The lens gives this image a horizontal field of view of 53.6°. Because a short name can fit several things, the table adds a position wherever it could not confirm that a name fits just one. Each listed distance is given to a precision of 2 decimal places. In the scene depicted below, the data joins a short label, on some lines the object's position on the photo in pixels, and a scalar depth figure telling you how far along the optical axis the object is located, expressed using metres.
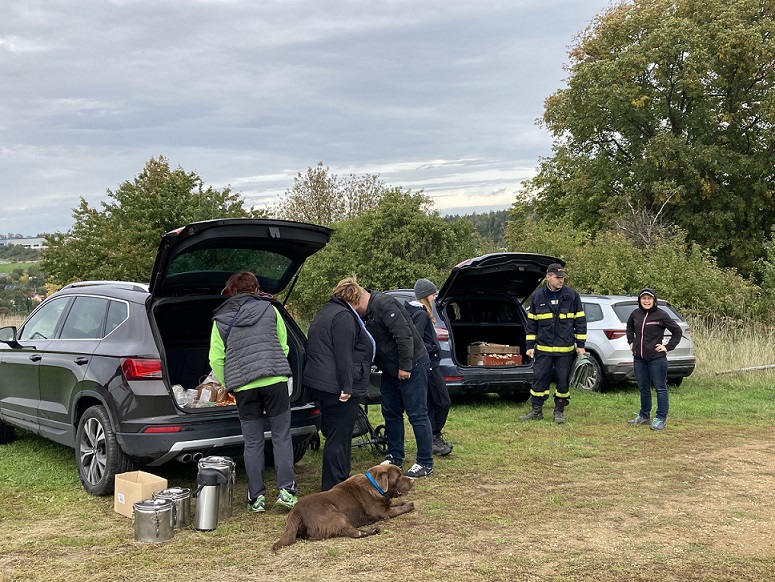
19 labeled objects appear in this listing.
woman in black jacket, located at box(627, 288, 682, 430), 8.48
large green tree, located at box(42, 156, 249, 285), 21.55
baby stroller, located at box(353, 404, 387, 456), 6.58
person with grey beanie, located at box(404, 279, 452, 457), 6.94
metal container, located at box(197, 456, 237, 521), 5.13
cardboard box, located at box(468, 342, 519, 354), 9.91
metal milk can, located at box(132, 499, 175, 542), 4.70
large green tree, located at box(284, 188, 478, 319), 17.52
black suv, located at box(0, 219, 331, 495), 5.40
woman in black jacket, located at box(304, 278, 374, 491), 5.64
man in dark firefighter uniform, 8.66
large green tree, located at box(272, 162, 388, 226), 35.00
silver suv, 11.05
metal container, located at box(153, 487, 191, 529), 4.89
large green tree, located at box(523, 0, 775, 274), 27.25
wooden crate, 9.73
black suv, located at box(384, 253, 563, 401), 9.13
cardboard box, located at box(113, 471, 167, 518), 5.11
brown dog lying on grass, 4.71
